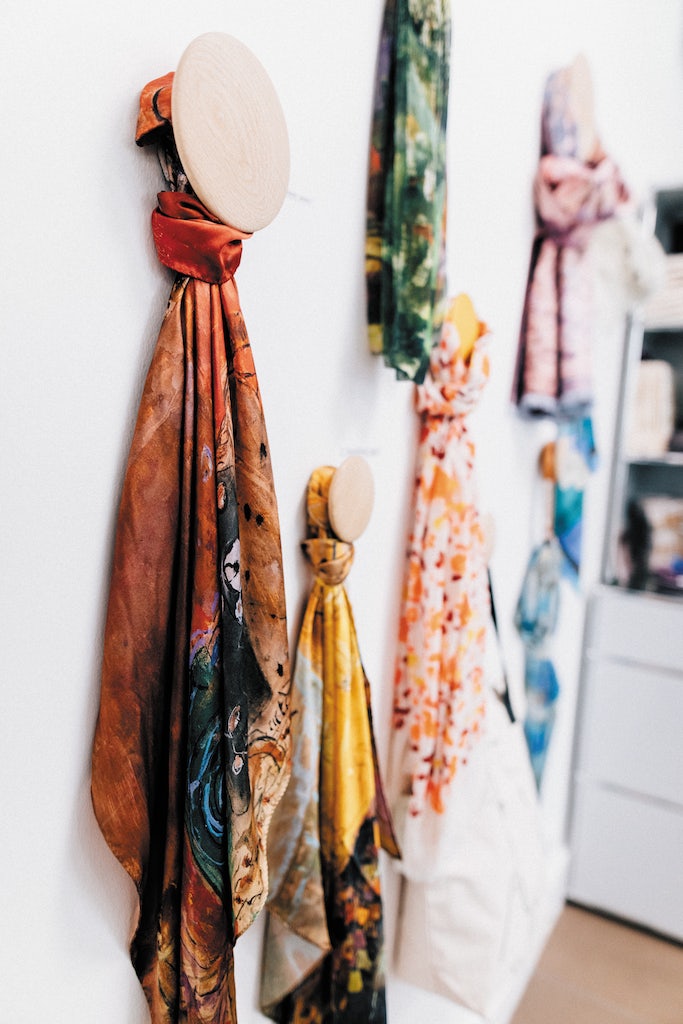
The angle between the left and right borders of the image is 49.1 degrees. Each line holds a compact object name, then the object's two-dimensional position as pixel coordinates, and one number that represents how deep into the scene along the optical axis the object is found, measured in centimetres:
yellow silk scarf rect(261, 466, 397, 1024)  89
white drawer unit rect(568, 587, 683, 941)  196
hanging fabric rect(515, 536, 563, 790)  166
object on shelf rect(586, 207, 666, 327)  168
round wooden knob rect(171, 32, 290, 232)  57
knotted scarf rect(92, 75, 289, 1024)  62
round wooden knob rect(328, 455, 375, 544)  88
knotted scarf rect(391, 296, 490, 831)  110
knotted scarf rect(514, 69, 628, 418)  137
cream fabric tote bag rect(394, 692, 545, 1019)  114
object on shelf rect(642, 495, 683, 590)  204
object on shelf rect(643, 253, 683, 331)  200
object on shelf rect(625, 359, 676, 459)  208
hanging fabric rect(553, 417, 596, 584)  164
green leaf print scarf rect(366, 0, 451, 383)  88
